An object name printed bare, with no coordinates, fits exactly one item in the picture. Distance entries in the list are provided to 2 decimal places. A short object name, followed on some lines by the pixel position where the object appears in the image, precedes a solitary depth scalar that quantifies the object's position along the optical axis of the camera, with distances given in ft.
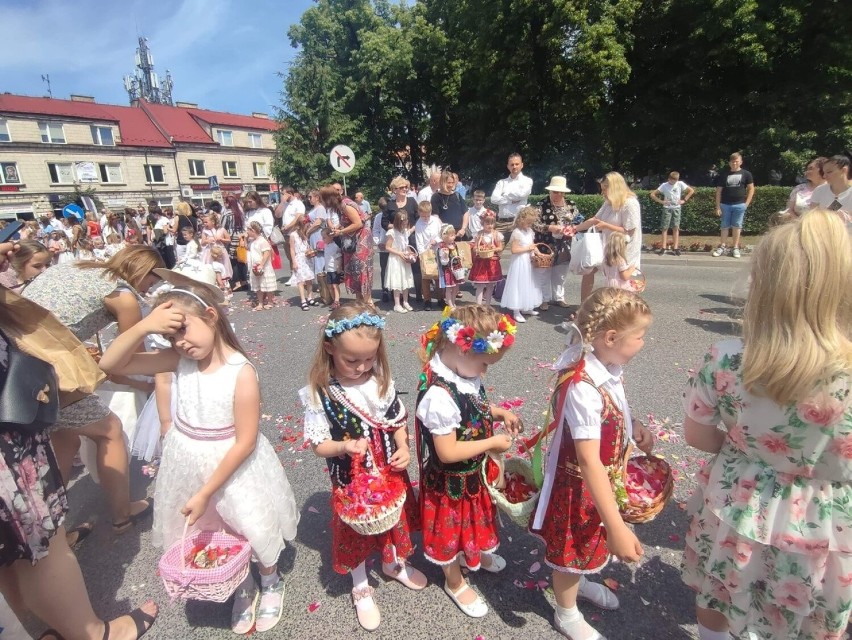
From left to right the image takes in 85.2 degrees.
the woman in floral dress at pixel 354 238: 23.66
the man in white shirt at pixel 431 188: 27.57
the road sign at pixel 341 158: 35.83
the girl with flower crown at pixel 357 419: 6.58
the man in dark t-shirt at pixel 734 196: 30.83
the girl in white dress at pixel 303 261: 26.73
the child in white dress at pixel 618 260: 16.43
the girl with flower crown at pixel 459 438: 6.33
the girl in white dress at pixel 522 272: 21.66
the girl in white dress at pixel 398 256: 24.50
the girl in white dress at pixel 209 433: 6.49
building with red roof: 116.16
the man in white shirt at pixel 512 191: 25.29
